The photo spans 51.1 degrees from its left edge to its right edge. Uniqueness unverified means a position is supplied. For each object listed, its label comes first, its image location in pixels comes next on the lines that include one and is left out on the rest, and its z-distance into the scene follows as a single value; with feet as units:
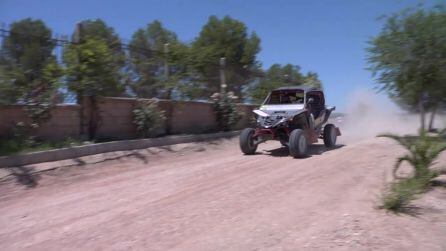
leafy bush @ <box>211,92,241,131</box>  63.62
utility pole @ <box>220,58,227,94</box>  69.44
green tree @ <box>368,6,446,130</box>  53.01
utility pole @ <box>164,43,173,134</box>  55.06
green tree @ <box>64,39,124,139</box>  41.60
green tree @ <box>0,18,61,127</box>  36.52
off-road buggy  42.73
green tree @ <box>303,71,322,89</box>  93.82
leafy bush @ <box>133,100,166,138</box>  48.93
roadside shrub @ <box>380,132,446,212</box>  23.00
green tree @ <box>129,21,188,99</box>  53.36
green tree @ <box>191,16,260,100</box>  99.40
